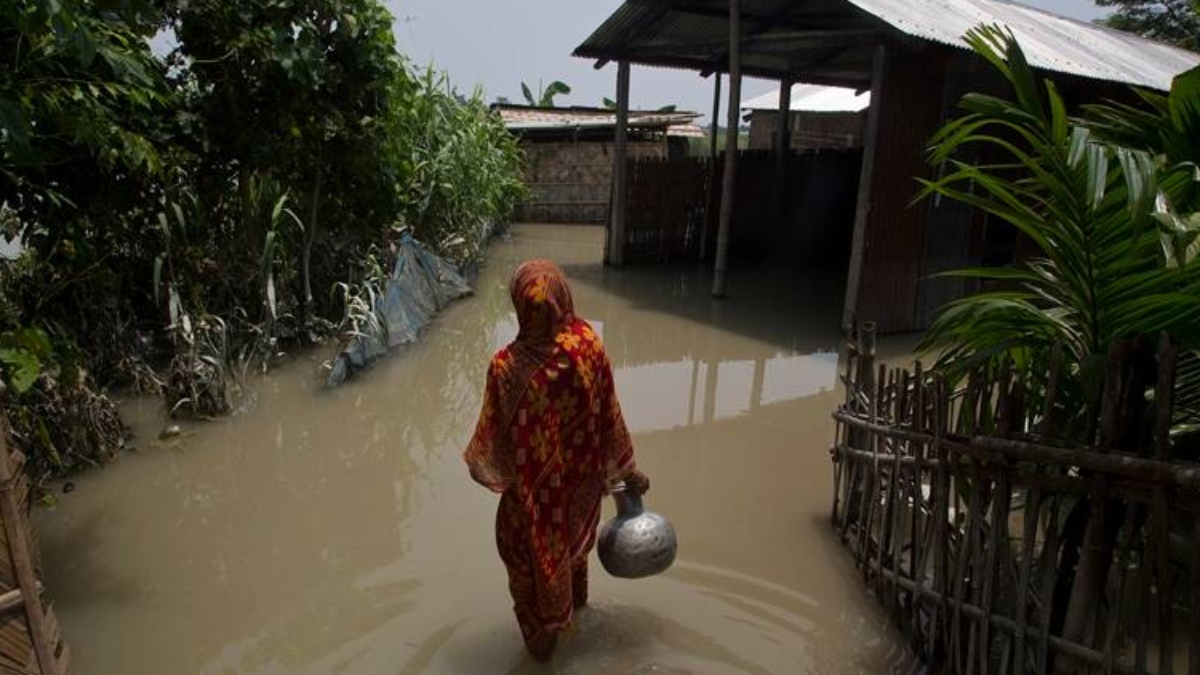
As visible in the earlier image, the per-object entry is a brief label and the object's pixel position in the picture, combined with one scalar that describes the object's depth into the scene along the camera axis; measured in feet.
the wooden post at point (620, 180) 34.50
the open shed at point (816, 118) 54.29
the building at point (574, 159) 52.75
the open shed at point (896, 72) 24.21
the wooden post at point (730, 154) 28.63
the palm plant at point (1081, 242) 6.76
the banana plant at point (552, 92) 80.53
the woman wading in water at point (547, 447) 8.43
